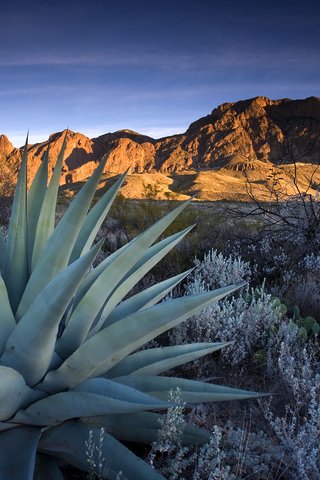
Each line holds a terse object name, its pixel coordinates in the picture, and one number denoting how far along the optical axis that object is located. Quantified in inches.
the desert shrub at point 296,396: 77.4
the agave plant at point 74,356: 62.2
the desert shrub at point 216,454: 72.3
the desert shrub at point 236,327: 135.4
